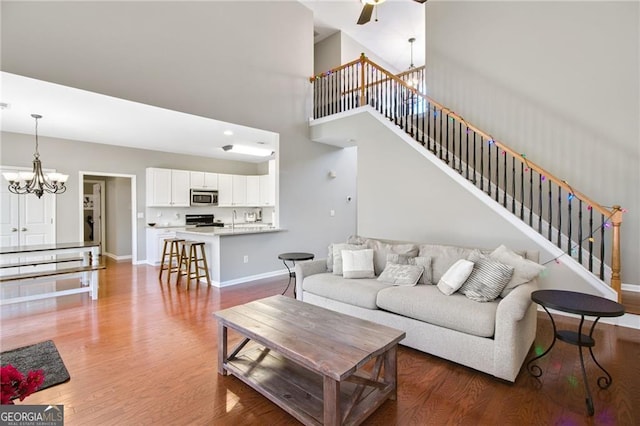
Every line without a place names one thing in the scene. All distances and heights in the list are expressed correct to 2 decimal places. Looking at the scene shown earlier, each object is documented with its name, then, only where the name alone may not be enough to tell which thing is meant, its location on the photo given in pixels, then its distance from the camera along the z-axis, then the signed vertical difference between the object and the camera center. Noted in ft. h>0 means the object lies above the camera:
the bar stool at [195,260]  16.22 -2.65
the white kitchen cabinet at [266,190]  27.73 +1.92
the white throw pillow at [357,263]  11.37 -1.97
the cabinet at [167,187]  22.71 +1.81
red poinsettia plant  3.41 -2.02
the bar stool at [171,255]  16.98 -2.64
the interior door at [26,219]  17.49 -0.44
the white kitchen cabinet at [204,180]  24.61 +2.55
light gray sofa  7.27 -2.88
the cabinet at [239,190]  27.30 +1.90
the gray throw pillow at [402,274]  10.16 -2.15
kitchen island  16.28 -2.30
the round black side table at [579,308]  6.40 -2.09
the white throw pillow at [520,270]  8.67 -1.69
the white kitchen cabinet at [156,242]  22.27 -2.23
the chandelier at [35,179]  14.29 +1.58
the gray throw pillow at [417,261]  10.45 -1.78
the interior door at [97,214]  27.10 -0.24
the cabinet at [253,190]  28.37 +1.97
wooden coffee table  5.58 -2.83
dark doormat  7.52 -4.05
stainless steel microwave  24.56 +1.12
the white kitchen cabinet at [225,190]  26.30 +1.86
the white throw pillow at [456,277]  9.07 -1.97
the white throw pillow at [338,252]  11.87 -1.62
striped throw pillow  8.56 -2.00
